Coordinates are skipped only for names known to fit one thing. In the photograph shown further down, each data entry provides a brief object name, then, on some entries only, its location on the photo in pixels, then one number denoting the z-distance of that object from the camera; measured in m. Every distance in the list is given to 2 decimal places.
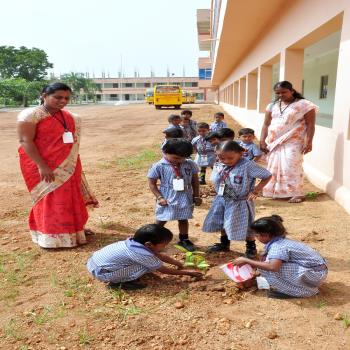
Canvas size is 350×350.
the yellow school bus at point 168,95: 31.58
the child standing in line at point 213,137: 4.07
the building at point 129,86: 88.12
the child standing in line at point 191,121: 6.89
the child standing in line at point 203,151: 6.09
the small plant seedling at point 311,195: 5.25
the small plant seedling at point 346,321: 2.35
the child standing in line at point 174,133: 4.45
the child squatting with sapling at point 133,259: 2.81
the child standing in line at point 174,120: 6.30
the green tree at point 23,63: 57.69
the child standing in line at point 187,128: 6.99
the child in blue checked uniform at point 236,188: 3.19
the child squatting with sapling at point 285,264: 2.58
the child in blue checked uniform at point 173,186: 3.41
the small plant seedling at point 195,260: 3.22
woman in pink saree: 4.95
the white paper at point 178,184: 3.38
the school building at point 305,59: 4.82
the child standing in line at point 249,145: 5.07
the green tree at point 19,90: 44.25
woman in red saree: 3.50
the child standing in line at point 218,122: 6.89
